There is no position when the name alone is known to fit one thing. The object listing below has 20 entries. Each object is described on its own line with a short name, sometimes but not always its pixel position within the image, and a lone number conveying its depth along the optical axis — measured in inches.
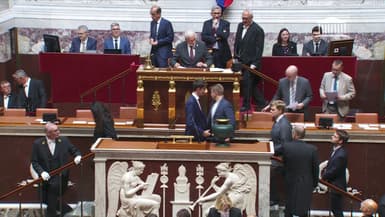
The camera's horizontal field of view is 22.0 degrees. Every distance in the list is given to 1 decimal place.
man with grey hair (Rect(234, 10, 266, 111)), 649.0
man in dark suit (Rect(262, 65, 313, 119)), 599.2
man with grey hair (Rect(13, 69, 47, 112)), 636.1
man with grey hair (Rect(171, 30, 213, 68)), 615.5
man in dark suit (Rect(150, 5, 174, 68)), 665.6
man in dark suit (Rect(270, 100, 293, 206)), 522.3
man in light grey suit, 613.6
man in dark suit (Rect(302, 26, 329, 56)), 679.1
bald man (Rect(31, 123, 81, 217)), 542.0
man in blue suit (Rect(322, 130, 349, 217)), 515.8
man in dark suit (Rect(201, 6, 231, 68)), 663.8
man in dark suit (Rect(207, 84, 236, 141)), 537.3
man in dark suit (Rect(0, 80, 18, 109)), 632.4
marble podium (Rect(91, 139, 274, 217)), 498.0
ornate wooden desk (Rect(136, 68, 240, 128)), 581.9
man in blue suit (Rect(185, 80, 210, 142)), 538.0
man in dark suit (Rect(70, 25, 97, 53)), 697.0
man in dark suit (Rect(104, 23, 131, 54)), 692.5
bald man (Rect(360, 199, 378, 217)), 454.0
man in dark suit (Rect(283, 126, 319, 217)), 499.8
